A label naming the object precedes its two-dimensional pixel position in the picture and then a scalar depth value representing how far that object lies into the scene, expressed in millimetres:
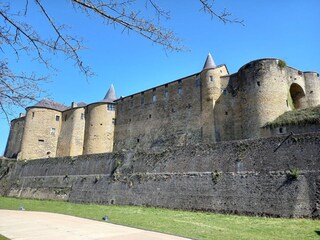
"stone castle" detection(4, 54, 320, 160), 23641
